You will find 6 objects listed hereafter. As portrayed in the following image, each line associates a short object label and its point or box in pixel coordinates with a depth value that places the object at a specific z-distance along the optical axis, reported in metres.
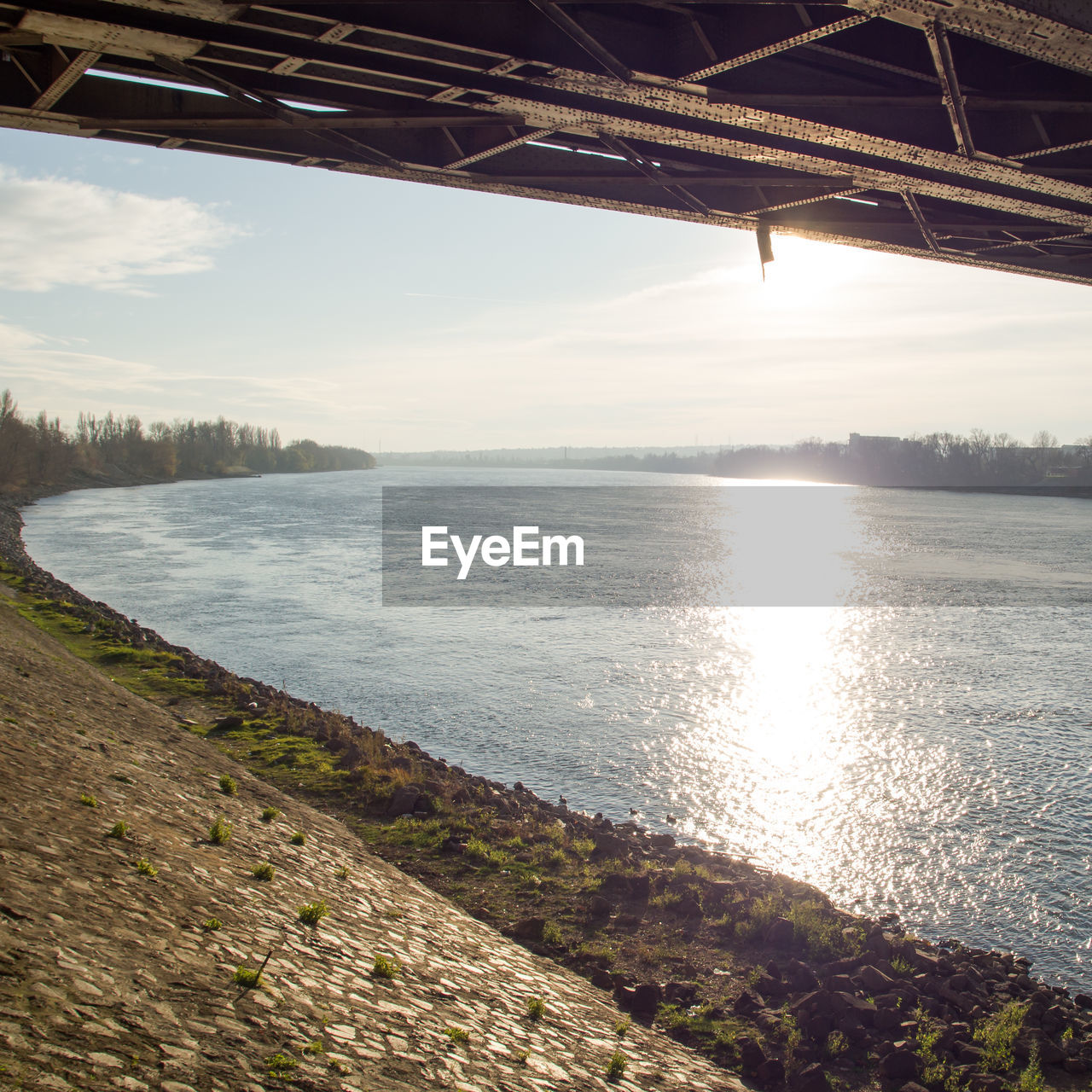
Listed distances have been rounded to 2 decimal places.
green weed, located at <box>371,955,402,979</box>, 8.28
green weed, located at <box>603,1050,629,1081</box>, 8.06
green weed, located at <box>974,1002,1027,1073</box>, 9.48
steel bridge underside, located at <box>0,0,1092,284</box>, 7.33
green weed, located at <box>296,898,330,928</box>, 8.91
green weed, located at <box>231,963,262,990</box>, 6.73
